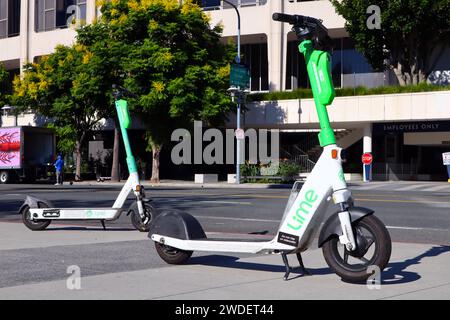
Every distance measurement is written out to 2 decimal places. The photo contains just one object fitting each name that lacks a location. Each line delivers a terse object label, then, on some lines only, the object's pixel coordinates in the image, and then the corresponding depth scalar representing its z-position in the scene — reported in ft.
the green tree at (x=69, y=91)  120.98
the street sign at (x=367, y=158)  120.78
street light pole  115.03
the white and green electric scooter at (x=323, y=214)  20.63
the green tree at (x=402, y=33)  112.47
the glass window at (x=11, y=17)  174.29
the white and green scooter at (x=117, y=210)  36.17
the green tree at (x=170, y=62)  112.57
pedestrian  116.06
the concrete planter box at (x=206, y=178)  123.85
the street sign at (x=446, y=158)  110.61
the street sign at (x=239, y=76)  109.89
